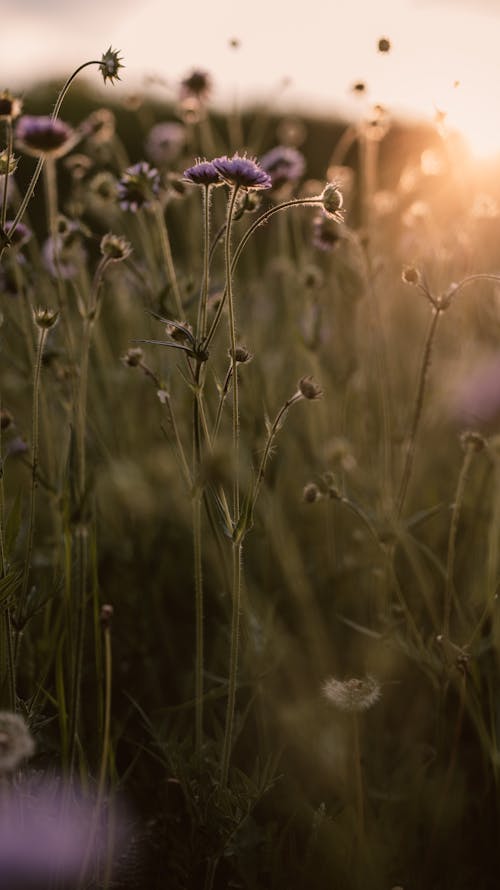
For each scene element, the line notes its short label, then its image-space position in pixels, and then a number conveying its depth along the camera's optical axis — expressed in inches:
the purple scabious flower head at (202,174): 32.0
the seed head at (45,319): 32.3
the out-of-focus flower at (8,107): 32.8
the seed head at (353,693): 31.9
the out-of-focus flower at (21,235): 37.2
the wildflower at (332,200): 31.4
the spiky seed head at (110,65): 31.7
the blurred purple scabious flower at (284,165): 44.4
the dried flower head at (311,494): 34.9
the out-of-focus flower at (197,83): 48.2
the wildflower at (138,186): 36.8
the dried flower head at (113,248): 35.0
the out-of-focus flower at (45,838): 30.7
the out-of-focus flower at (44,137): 35.4
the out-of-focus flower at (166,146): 56.1
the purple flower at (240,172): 31.2
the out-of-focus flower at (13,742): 27.1
